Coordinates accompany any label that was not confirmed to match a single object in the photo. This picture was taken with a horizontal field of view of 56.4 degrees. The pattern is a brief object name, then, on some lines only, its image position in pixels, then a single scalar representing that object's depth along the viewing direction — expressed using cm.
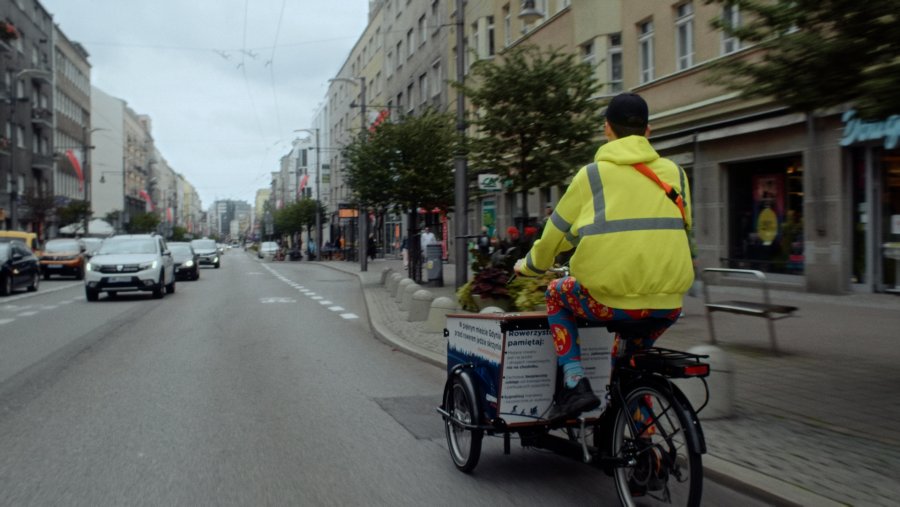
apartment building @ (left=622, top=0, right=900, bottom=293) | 1484
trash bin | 2188
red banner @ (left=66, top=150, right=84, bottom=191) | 6688
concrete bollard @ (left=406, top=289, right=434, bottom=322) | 1307
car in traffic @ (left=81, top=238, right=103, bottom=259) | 3799
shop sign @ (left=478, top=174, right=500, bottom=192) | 1502
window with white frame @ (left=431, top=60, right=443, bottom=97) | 4222
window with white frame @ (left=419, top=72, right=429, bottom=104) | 4498
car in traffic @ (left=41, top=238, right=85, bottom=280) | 3241
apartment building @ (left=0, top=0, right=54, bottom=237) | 5022
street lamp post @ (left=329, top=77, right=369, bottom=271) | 3338
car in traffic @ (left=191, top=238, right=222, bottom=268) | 4681
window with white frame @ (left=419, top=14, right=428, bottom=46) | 4458
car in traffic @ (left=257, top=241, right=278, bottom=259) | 6950
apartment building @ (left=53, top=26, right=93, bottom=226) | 6744
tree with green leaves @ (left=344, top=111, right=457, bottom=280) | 2242
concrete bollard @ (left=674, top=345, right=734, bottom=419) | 575
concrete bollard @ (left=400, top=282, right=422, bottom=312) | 1541
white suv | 1956
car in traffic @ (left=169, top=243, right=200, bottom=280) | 3072
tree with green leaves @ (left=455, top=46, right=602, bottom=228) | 1399
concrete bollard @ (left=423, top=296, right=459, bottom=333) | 1175
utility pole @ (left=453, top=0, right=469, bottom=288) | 1557
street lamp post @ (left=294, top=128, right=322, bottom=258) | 5691
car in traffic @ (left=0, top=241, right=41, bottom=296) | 2202
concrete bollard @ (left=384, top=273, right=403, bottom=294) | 1934
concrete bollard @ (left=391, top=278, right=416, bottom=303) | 1619
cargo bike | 355
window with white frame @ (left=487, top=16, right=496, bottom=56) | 3325
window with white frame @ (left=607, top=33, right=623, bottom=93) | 2251
